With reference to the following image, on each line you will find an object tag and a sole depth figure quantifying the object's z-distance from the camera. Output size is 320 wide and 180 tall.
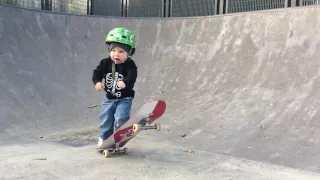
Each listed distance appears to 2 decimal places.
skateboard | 3.93
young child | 4.22
